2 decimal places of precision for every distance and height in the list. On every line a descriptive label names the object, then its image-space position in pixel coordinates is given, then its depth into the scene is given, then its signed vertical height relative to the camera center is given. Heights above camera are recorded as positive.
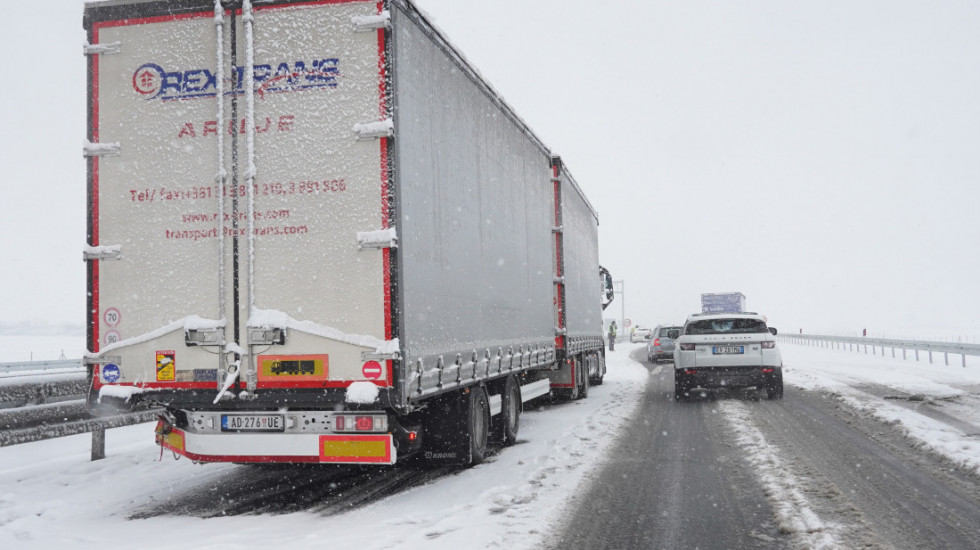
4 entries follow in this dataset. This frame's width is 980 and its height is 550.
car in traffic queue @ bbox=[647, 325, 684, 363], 30.42 -0.80
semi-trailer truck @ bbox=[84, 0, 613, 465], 5.85 +0.84
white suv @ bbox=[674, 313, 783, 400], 13.81 -0.63
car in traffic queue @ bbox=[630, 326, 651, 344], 67.19 -0.92
